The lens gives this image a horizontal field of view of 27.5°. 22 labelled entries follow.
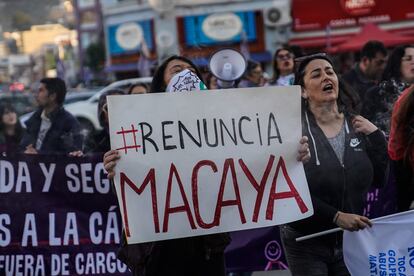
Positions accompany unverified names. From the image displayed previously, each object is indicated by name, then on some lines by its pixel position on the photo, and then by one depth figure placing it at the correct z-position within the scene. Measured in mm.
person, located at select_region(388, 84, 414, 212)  3803
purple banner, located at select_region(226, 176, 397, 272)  5766
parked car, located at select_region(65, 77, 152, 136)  17891
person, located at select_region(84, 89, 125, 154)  6246
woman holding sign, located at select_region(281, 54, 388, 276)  3953
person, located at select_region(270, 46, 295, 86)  8430
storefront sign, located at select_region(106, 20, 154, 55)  32016
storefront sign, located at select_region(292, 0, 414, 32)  28797
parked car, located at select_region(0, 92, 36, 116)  19766
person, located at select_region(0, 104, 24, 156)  8508
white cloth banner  3871
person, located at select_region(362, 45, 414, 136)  5988
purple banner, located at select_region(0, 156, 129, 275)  5285
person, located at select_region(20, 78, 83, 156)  6680
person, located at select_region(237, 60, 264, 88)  9162
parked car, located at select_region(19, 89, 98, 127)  19641
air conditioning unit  29594
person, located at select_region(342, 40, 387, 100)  8062
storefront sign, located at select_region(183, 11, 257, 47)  30438
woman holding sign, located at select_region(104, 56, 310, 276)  3771
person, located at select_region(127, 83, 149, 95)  7113
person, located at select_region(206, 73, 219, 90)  8258
